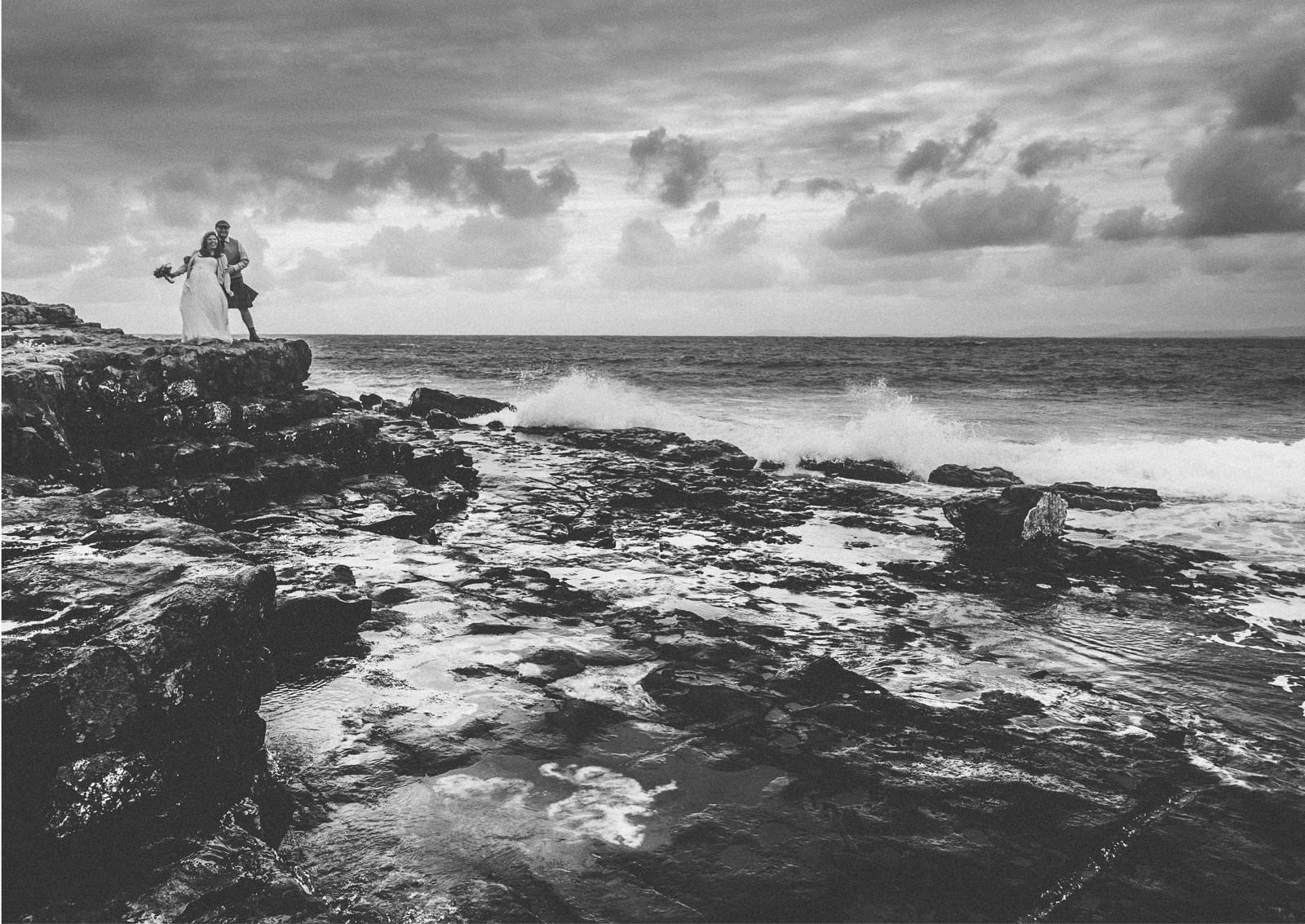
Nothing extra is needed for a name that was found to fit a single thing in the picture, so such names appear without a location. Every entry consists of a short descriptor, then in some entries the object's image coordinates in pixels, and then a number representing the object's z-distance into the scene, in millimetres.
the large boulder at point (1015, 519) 9625
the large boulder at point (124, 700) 3121
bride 13141
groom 13148
